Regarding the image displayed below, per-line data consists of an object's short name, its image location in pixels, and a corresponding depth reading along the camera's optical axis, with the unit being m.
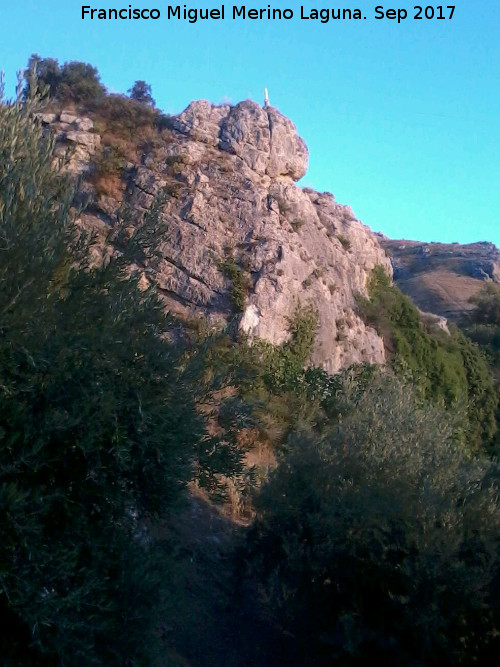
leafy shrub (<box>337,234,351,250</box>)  20.39
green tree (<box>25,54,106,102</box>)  19.12
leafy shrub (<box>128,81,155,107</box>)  20.98
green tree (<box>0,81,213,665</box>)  4.78
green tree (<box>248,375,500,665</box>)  7.34
